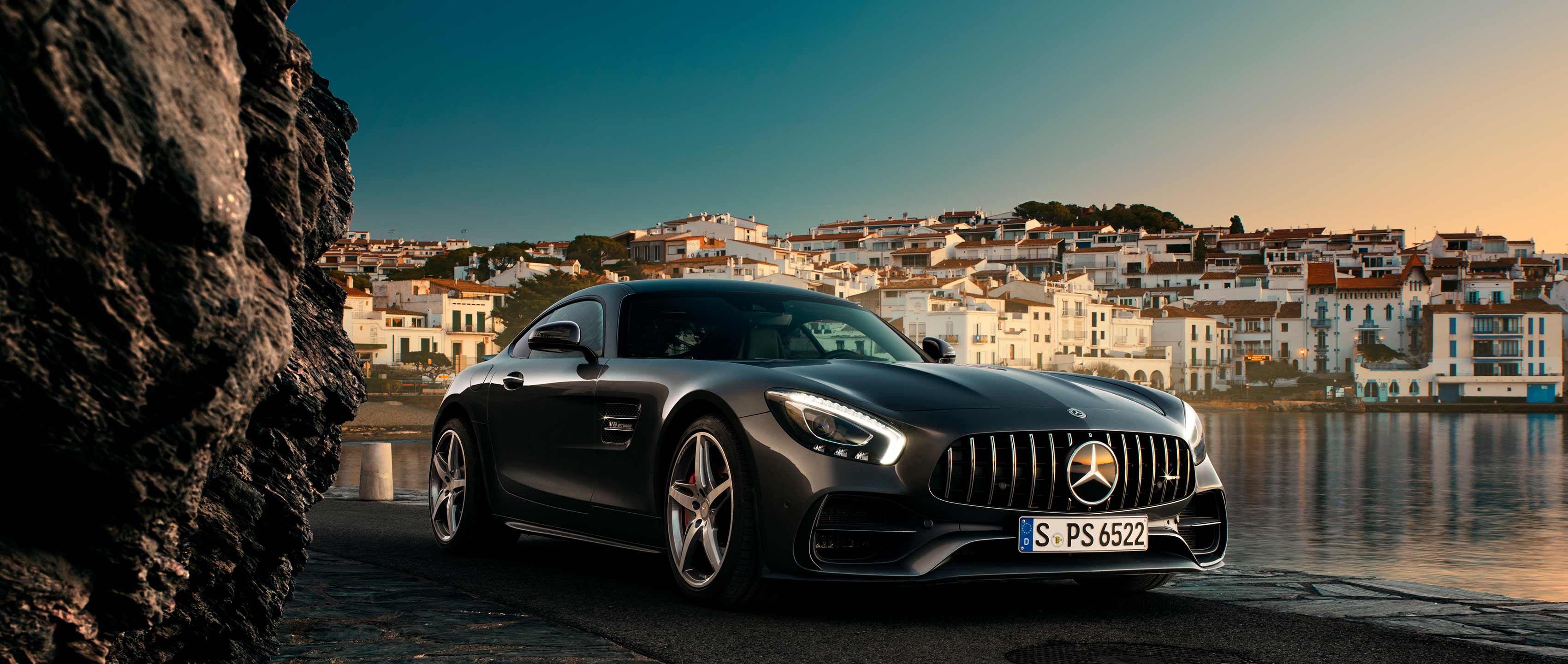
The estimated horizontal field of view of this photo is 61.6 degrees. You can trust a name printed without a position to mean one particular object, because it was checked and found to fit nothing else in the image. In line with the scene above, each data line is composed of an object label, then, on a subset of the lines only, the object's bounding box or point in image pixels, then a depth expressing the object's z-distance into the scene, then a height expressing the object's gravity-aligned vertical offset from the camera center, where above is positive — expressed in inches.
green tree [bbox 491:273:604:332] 3735.2 +142.4
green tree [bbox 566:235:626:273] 5669.3 +415.1
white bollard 513.7 -51.1
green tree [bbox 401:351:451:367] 3887.8 -45.2
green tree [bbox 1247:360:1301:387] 5300.2 -83.9
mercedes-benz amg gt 196.7 -17.5
